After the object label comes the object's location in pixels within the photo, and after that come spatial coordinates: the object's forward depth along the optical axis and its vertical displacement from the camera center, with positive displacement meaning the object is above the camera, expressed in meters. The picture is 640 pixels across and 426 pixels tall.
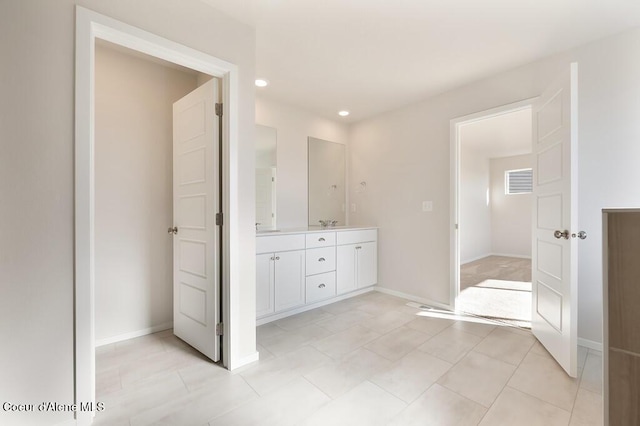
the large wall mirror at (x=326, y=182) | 3.93 +0.47
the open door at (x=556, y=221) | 1.83 -0.05
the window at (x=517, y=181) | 6.48 +0.77
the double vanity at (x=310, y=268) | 2.79 -0.63
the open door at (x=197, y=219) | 2.04 -0.05
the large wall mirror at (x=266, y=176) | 3.37 +0.46
